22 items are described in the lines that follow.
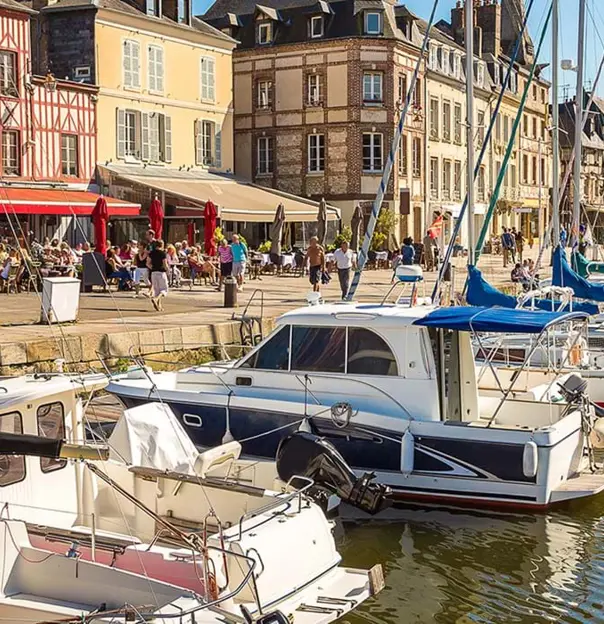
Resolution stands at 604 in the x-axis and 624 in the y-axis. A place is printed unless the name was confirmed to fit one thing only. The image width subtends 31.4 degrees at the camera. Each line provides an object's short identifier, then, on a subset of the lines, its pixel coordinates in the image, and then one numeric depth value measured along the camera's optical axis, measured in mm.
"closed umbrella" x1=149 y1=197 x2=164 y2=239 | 26422
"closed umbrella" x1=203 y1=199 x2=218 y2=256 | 28109
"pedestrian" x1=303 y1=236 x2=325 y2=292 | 23250
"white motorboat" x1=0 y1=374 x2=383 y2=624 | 6758
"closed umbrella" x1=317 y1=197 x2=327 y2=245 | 32844
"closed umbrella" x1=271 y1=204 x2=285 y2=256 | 31547
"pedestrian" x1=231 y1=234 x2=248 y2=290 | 24609
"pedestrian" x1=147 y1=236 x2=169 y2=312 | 20188
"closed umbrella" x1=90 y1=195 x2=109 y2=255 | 25125
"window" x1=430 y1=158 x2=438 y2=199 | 47250
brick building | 42156
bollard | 21469
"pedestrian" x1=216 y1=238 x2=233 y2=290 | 24688
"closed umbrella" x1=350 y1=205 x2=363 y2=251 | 33906
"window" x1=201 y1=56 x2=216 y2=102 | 38781
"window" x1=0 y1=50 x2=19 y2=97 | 30094
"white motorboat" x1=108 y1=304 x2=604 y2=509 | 10609
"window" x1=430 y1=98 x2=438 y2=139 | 47219
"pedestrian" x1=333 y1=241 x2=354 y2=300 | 23344
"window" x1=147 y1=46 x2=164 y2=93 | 36188
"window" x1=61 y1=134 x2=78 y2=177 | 32281
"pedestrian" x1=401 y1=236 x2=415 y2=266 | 28938
